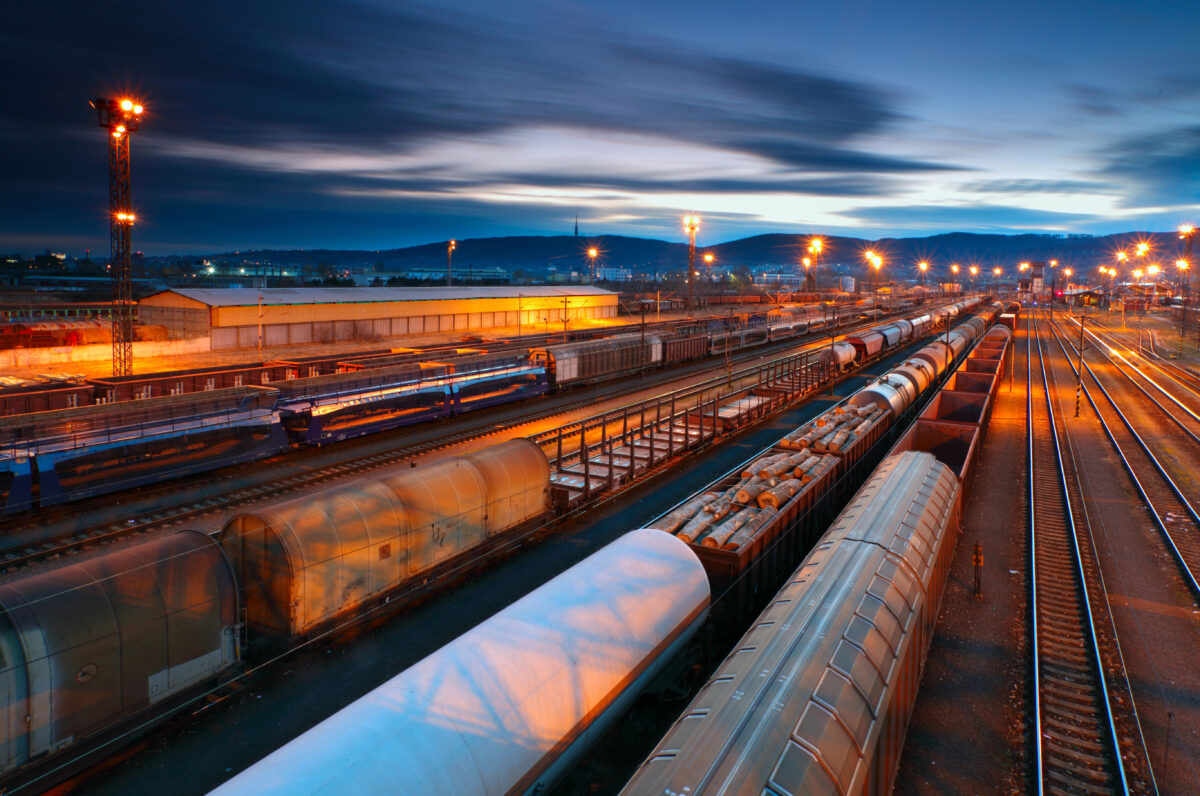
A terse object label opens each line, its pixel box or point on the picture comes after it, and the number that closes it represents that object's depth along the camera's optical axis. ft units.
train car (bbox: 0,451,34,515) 69.97
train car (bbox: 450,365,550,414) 127.95
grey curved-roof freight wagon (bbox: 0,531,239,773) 33.27
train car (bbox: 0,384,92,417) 98.07
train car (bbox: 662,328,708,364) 198.90
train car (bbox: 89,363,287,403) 112.98
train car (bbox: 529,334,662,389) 154.61
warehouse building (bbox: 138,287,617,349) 215.31
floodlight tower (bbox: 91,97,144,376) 140.56
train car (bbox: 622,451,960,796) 25.02
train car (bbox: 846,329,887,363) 207.87
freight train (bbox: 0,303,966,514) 74.43
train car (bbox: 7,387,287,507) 73.61
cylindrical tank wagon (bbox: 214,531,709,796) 24.63
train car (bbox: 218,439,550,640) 45.24
